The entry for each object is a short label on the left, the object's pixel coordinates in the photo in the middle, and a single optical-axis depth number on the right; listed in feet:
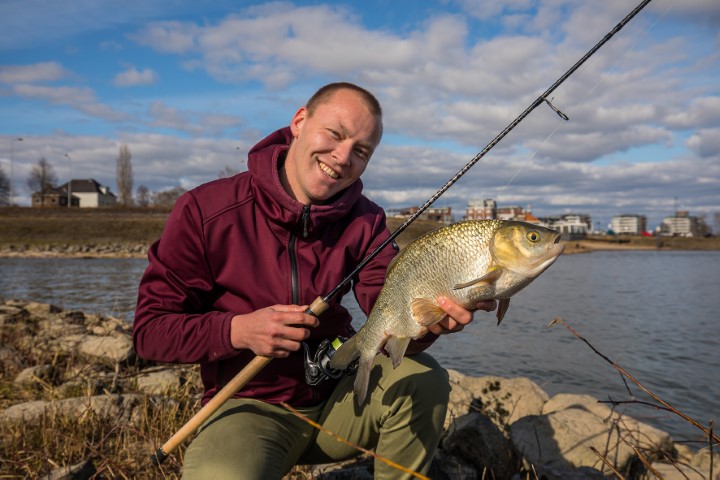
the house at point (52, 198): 266.26
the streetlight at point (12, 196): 254.27
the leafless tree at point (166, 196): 264.27
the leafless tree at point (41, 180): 257.55
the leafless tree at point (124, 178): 259.60
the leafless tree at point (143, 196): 289.33
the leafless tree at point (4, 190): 253.44
